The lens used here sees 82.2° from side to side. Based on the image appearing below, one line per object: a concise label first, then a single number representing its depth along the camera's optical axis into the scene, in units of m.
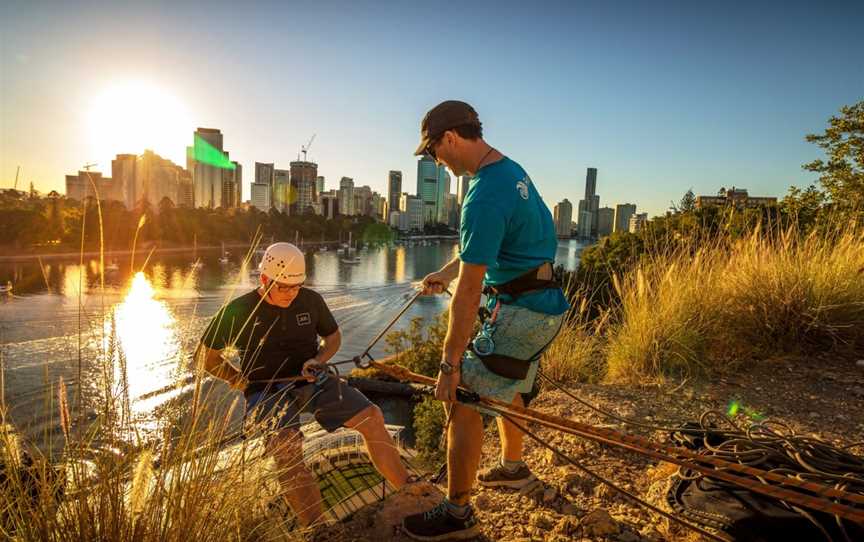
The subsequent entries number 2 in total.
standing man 2.24
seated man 3.27
